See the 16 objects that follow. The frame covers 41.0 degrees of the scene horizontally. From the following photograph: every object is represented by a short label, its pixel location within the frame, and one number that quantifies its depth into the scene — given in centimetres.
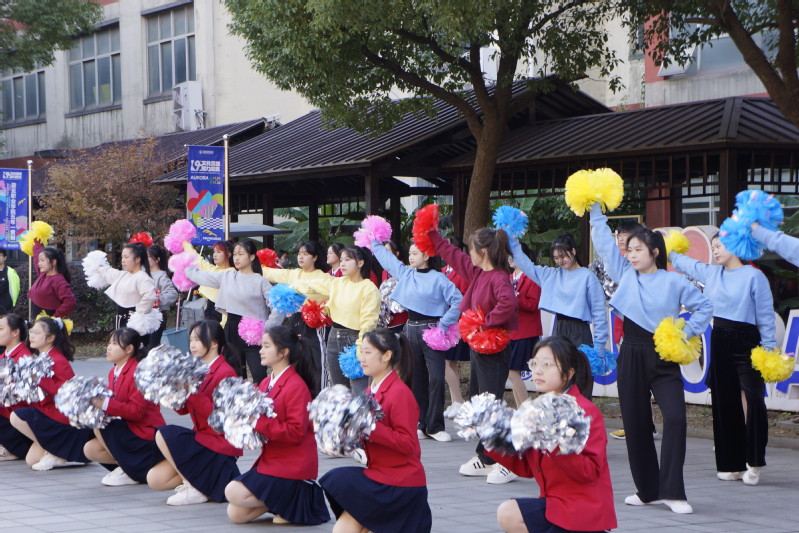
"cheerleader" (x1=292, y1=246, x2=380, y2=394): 927
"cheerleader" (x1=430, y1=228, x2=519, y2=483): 798
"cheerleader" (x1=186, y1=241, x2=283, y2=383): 1012
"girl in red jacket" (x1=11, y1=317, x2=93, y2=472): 819
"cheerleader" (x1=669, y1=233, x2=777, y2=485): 750
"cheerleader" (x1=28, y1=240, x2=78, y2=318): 1101
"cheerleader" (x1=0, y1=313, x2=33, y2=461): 850
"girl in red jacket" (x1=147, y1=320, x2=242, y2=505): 684
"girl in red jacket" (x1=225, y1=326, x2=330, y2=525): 626
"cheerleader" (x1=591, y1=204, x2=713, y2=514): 673
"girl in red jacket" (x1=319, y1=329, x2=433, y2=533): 549
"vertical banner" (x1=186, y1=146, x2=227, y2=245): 1318
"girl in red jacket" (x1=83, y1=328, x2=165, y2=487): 752
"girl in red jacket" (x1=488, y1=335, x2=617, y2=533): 470
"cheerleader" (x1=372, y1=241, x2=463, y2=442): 929
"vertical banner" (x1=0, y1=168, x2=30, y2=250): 1590
